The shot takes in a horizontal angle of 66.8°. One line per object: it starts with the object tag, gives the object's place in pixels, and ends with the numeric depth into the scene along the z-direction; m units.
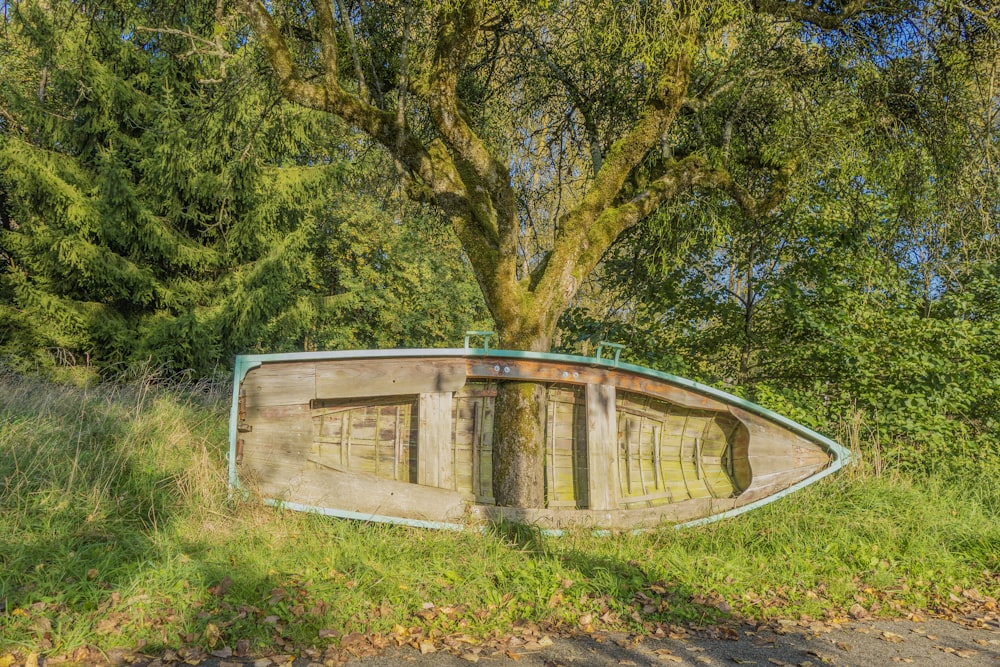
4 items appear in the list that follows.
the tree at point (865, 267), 8.16
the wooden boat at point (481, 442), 6.24
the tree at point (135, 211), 12.98
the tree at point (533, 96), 6.90
